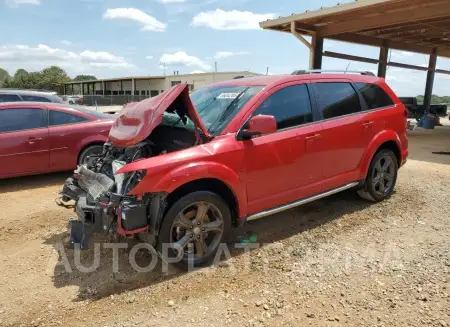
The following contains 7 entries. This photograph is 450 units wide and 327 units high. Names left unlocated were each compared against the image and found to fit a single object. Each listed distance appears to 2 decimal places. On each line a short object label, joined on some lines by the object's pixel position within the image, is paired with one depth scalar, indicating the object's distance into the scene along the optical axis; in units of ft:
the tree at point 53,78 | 230.56
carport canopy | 33.27
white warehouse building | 127.34
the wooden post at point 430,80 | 61.62
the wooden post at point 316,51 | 42.19
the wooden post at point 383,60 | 52.39
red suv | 10.88
